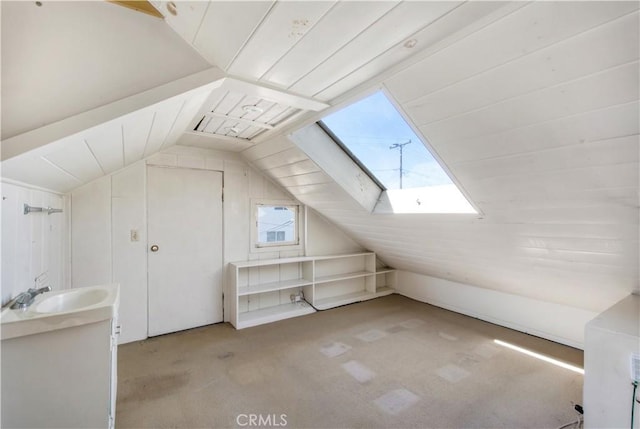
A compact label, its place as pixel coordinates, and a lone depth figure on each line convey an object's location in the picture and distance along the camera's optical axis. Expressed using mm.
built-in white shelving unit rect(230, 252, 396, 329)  3381
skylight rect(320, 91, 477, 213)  2183
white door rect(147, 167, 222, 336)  2965
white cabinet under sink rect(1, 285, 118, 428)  1202
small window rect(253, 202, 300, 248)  3631
